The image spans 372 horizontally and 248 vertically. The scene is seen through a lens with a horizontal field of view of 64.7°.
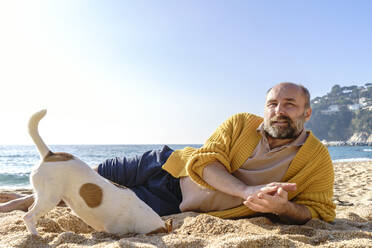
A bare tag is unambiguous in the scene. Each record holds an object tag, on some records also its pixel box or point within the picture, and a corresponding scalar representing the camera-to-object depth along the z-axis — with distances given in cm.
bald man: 261
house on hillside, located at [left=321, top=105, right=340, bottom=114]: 9658
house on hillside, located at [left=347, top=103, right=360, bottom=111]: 9424
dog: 156
